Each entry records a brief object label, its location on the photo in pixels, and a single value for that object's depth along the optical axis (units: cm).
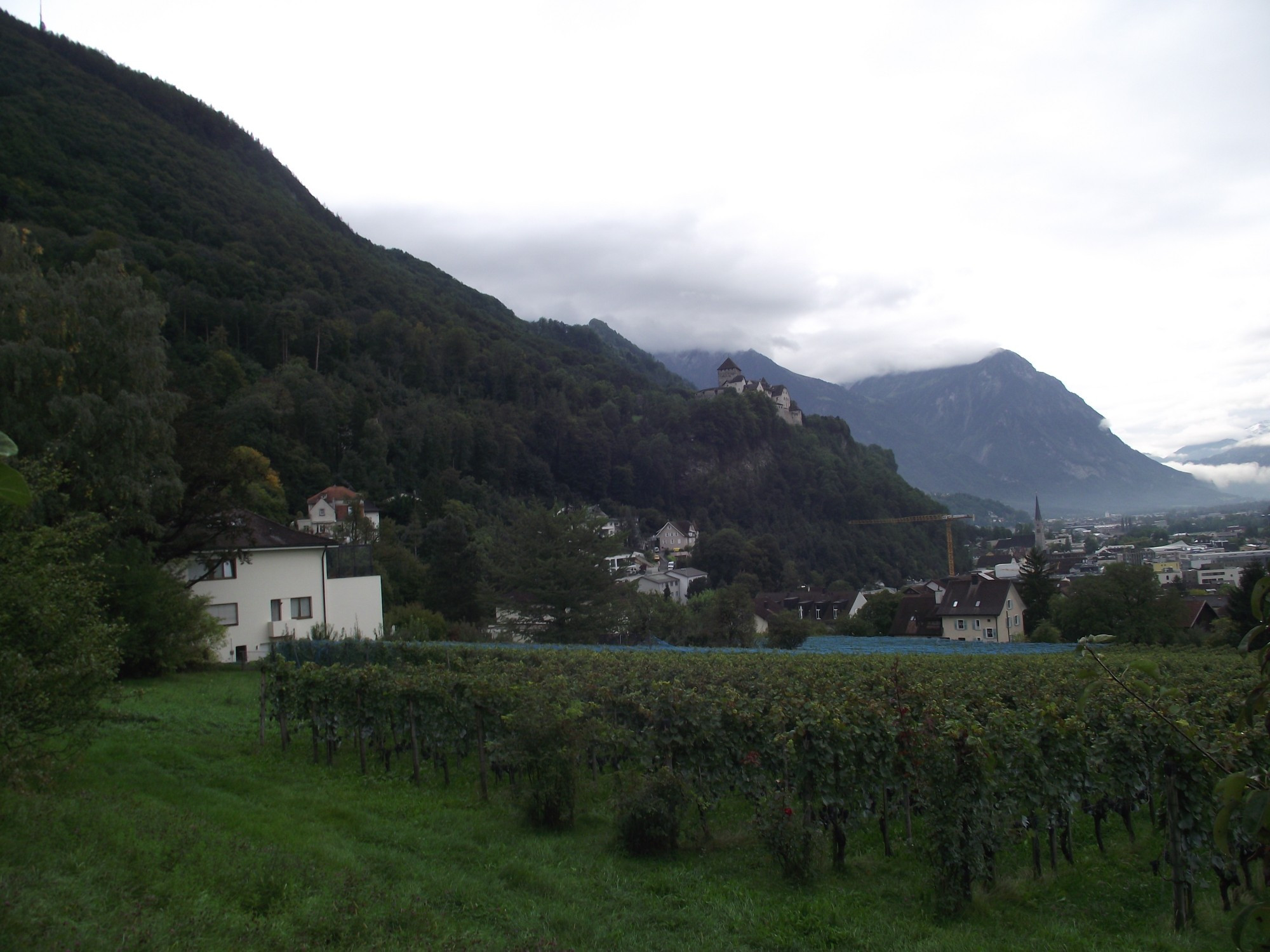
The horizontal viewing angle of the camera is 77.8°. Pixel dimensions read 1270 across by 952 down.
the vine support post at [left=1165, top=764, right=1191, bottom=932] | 683
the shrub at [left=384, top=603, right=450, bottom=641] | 3500
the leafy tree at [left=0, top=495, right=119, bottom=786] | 816
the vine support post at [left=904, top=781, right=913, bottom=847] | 884
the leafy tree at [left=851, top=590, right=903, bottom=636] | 6100
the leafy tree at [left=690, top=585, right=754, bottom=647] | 5150
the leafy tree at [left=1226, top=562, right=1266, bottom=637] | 3597
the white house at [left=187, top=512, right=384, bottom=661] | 3188
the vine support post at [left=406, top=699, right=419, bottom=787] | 1270
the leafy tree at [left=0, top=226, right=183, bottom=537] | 2370
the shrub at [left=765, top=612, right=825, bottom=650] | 4641
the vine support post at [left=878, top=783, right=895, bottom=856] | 887
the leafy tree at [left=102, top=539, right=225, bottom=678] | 2241
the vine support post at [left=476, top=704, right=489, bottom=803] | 1153
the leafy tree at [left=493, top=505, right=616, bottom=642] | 4044
